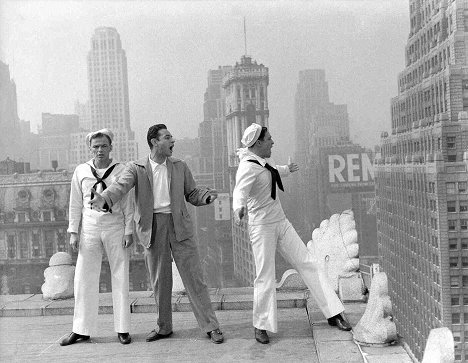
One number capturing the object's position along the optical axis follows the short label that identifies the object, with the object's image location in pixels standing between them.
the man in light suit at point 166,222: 4.58
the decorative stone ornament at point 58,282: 6.38
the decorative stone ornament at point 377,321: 4.26
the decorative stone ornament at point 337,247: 5.75
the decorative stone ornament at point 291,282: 6.33
